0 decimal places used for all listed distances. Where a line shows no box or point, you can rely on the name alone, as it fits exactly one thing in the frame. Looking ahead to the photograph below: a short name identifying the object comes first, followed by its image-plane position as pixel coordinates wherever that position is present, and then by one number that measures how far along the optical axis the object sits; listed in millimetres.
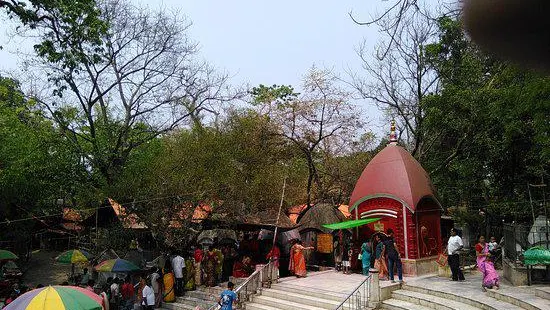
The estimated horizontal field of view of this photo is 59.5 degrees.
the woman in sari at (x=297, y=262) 16156
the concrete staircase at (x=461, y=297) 10977
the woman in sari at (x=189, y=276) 16344
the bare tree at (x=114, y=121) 20281
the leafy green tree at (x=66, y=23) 11273
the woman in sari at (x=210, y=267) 16234
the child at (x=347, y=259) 16656
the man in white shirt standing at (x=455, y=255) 13847
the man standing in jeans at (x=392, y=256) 14164
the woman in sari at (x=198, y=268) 16500
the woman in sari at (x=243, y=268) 16734
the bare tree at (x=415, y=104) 22656
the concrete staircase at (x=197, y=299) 15297
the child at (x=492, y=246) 14766
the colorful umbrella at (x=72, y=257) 16891
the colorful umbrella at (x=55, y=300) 7176
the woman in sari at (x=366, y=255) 15266
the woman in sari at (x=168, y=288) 15703
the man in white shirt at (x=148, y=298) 14562
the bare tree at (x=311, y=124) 20797
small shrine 16234
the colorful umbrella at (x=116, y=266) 15047
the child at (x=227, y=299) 12297
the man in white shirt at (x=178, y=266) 15820
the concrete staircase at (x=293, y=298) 13130
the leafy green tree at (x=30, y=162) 18898
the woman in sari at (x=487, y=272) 12477
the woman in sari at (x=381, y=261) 14958
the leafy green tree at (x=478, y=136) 17938
